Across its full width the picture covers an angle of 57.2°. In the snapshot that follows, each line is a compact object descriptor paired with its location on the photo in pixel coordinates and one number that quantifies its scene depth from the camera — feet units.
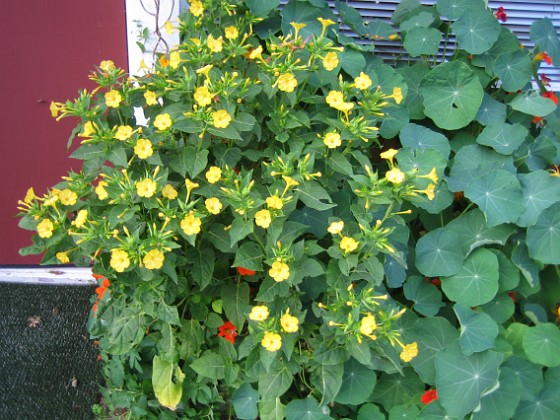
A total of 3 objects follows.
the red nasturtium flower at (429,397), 6.46
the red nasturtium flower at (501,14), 8.30
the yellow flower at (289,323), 5.38
